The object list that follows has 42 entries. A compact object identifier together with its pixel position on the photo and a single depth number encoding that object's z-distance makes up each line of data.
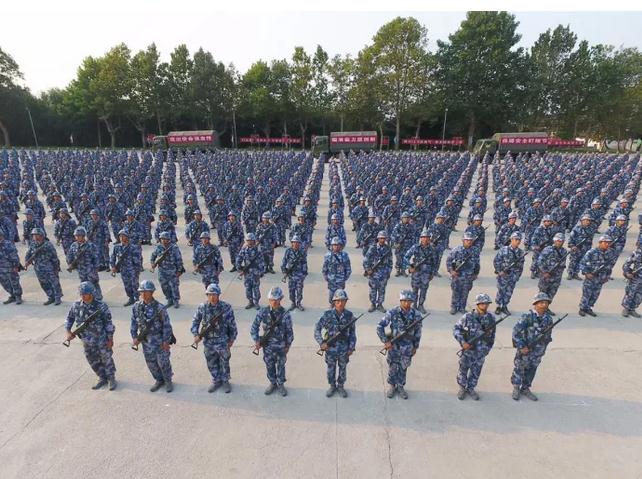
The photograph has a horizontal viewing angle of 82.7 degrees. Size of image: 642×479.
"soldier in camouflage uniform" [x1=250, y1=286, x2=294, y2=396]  4.95
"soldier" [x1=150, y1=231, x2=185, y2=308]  7.46
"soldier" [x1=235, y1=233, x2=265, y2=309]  7.48
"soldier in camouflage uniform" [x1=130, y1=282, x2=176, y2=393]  4.95
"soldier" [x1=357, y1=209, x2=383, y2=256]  9.55
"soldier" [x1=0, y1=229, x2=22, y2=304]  7.61
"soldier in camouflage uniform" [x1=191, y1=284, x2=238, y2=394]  4.97
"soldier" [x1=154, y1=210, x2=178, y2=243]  9.48
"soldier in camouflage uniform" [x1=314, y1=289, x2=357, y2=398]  4.91
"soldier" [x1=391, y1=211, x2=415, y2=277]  9.27
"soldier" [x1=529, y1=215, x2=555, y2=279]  8.89
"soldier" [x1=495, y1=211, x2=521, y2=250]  9.76
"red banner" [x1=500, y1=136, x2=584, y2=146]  31.08
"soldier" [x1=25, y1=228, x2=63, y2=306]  7.59
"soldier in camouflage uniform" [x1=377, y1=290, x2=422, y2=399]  4.86
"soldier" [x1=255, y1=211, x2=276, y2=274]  9.16
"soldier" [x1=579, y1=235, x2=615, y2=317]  7.04
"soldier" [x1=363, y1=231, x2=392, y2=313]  7.35
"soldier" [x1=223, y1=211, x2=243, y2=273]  9.64
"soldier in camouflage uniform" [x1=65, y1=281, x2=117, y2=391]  4.99
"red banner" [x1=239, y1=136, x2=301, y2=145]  49.03
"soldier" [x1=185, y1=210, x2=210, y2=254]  9.39
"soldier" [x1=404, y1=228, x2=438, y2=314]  7.30
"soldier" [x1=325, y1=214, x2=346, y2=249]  9.62
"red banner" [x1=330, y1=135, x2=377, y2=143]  34.50
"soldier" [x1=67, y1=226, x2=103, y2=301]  7.76
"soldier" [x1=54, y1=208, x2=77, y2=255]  9.69
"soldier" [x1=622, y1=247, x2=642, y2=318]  7.03
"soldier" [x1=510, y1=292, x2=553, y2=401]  4.82
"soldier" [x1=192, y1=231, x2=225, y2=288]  7.76
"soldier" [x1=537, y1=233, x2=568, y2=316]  7.21
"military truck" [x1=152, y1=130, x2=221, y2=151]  35.12
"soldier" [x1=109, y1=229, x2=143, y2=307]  7.59
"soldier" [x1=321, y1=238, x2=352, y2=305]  7.26
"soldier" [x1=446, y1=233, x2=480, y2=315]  7.04
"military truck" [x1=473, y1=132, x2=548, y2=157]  31.14
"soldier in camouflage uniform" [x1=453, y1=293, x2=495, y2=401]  4.83
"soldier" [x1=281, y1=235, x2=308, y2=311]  7.28
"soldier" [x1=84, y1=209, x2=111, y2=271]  9.47
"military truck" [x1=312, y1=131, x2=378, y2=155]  34.53
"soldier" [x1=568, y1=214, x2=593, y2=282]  8.93
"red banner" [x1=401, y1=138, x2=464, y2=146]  45.47
